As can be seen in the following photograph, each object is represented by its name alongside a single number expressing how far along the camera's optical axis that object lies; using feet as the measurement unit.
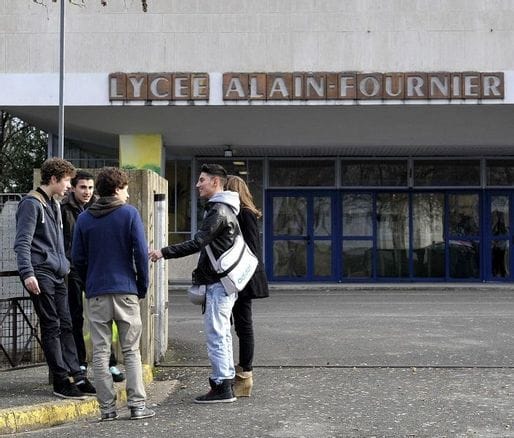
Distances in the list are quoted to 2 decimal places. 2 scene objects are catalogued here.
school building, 52.31
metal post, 47.81
